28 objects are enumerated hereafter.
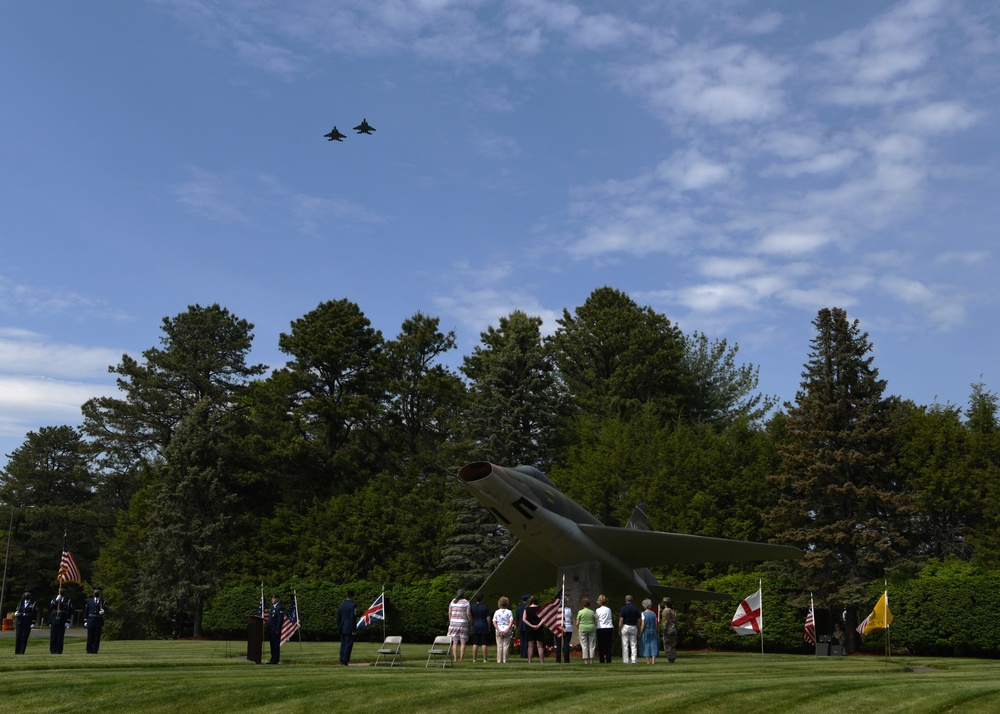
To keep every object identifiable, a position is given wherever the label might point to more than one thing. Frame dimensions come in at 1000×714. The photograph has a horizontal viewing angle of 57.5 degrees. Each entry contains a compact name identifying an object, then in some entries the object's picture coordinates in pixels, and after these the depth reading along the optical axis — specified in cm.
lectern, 2080
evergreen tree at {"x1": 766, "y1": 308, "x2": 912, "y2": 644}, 3928
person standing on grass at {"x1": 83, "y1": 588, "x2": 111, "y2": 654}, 2408
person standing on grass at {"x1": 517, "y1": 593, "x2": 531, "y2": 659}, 2309
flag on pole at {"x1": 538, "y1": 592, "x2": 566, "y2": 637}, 2212
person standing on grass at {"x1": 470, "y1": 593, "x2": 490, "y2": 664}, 2230
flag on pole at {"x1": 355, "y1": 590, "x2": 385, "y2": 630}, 2296
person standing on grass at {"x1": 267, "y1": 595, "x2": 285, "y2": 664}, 2108
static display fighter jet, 2496
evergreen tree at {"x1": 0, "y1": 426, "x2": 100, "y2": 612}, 7950
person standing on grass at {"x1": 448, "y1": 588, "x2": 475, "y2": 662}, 2194
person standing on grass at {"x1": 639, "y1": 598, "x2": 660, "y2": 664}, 2328
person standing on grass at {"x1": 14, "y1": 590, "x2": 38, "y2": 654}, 2300
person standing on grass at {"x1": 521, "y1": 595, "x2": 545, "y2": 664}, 2249
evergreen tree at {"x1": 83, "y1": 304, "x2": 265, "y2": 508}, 6500
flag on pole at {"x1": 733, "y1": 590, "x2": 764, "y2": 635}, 2141
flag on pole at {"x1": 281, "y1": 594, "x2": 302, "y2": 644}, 2290
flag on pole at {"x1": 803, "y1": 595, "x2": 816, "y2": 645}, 3411
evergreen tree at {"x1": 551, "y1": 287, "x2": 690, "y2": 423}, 5953
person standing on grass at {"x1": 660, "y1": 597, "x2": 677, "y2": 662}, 2422
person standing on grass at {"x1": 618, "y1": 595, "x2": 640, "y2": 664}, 2245
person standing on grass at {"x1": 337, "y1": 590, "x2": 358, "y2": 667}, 2055
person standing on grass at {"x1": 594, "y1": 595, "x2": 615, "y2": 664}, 2222
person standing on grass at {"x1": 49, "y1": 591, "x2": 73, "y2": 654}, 2320
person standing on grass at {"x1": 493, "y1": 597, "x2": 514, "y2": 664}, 2206
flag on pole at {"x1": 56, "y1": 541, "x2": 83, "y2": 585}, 3447
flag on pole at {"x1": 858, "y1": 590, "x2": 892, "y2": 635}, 2161
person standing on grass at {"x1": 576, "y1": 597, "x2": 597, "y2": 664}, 2181
